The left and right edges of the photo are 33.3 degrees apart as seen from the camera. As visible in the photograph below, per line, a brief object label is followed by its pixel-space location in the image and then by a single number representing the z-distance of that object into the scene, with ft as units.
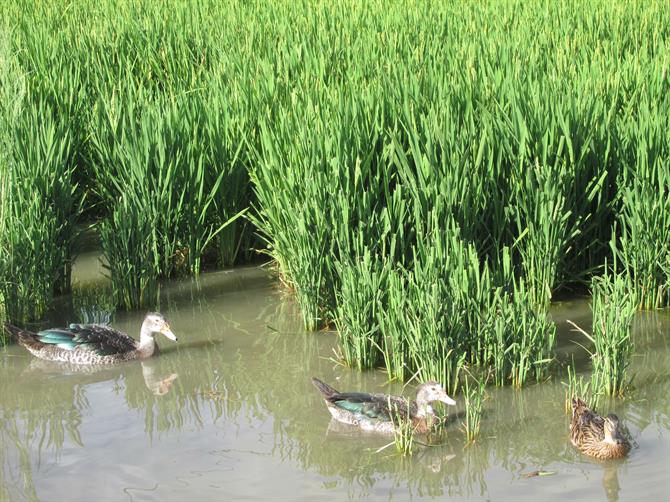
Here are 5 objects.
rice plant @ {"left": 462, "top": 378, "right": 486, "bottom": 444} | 16.62
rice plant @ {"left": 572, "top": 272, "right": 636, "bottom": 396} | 17.75
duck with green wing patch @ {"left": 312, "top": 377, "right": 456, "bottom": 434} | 17.02
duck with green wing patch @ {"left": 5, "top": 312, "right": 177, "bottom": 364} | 20.38
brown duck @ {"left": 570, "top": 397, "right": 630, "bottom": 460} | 15.79
